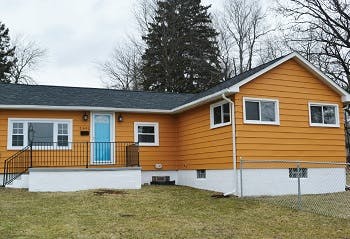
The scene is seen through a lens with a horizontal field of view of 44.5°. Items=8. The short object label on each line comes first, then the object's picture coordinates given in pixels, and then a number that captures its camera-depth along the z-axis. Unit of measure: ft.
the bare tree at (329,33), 84.84
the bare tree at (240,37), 122.83
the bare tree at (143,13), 127.85
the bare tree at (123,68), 128.77
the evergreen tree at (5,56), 122.83
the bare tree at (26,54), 136.56
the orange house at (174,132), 46.06
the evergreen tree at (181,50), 116.37
